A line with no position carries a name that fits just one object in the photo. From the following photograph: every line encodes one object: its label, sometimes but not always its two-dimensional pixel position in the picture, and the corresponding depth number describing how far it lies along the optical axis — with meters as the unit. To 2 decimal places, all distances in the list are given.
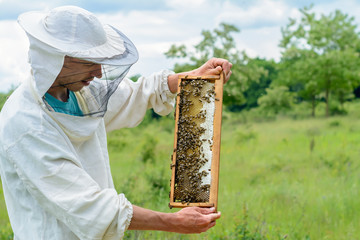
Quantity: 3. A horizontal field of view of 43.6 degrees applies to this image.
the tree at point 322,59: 26.86
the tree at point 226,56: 15.34
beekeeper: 2.11
